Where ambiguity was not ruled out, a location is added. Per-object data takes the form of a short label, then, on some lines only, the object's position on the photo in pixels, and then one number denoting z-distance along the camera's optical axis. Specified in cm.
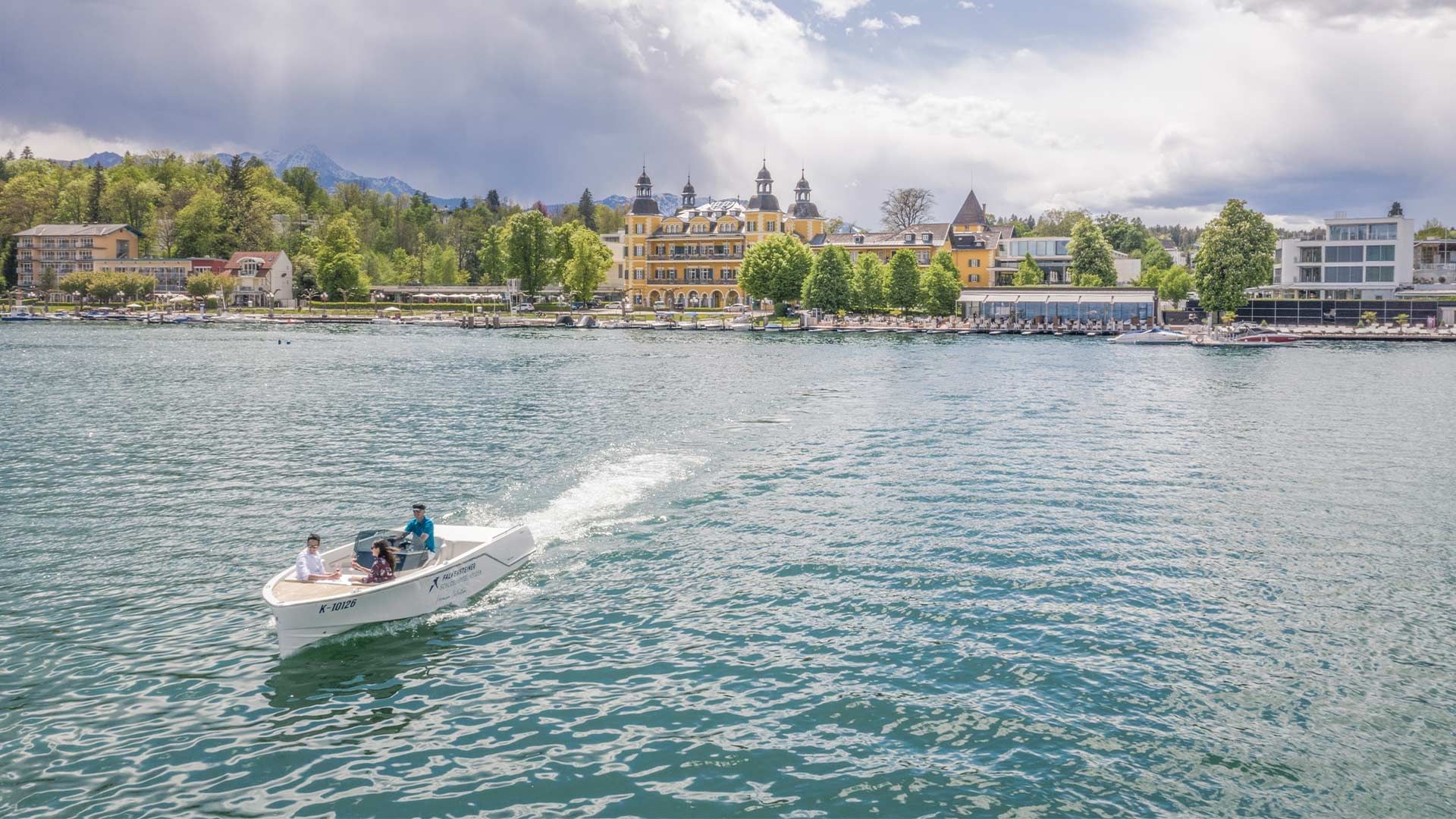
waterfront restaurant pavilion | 15012
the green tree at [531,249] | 17875
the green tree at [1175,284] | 18288
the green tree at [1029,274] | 17938
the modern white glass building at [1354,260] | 15112
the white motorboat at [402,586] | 2214
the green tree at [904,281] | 15875
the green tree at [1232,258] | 13625
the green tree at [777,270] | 16000
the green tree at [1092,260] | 17038
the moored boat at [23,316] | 17300
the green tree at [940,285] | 15912
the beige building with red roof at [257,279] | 19825
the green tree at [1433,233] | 18650
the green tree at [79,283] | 18775
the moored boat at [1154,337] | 12794
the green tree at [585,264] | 17662
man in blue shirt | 2575
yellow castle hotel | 18912
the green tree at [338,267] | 18838
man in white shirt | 2350
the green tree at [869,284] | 16000
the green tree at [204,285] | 18975
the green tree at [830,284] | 15638
